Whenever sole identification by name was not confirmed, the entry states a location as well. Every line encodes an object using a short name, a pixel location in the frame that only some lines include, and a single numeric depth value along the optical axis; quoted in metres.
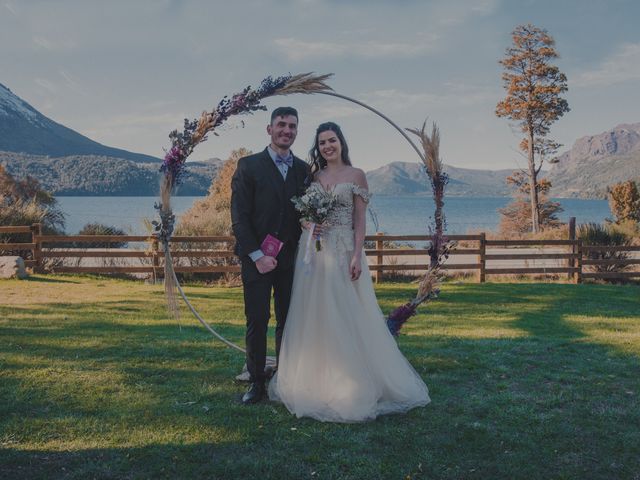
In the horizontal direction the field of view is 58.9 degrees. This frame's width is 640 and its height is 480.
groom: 4.48
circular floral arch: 5.06
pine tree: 27.88
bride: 4.30
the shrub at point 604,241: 14.77
